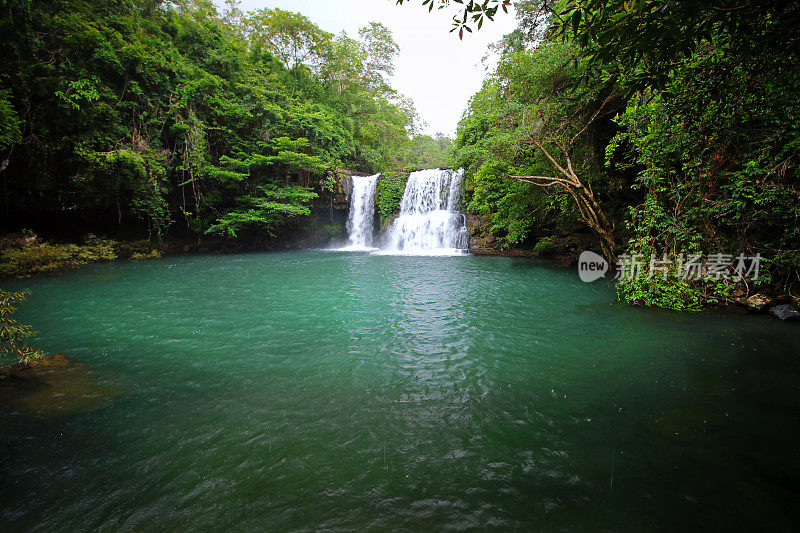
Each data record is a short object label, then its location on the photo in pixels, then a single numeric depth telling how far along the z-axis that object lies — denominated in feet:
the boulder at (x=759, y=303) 20.26
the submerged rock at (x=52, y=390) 10.82
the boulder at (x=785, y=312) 18.92
